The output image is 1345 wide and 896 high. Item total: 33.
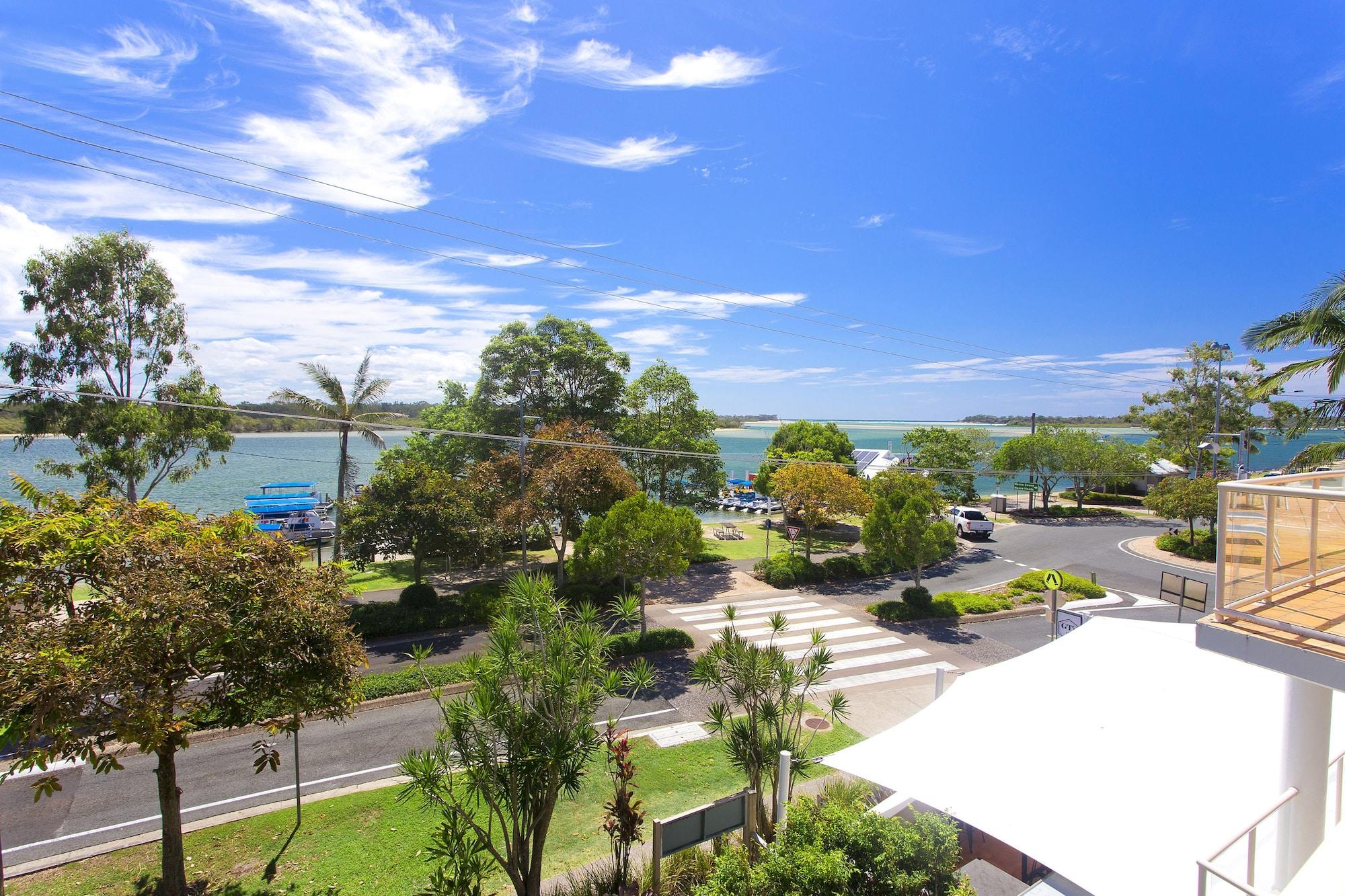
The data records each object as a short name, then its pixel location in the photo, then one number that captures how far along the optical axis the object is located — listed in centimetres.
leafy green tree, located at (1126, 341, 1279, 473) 3716
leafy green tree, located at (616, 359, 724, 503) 2938
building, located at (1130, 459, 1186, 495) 4572
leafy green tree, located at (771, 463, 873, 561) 2297
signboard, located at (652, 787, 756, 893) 694
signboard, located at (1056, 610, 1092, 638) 1259
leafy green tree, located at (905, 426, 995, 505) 3856
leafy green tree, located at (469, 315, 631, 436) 2864
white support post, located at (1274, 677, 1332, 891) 517
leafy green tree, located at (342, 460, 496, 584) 1841
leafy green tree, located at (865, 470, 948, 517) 2045
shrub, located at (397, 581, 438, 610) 1883
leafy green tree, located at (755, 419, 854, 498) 3969
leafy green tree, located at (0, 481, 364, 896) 568
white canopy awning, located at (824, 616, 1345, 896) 536
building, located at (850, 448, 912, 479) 5096
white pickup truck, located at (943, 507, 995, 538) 3153
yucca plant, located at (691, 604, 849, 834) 830
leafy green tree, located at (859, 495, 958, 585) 1891
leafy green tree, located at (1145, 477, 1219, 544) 2659
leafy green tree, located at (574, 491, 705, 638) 1580
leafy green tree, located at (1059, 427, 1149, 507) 3803
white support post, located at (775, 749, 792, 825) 737
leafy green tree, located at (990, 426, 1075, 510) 3866
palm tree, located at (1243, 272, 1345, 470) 1409
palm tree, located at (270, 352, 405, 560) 2152
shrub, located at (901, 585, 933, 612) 1911
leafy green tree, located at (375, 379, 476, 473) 2994
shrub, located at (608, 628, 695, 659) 1591
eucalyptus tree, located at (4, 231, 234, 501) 1880
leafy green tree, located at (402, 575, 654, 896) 636
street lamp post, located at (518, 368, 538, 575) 1919
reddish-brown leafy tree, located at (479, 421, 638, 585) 2005
